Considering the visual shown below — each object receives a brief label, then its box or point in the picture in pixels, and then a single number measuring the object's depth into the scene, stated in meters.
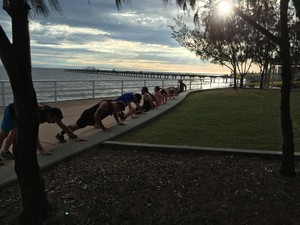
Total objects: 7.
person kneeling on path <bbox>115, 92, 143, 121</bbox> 9.19
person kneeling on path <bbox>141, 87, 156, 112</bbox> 11.27
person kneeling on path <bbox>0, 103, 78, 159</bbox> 4.99
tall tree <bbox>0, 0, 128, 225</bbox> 2.69
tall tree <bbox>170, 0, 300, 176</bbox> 3.82
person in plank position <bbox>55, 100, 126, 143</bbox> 7.14
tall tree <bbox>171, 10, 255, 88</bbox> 30.33
